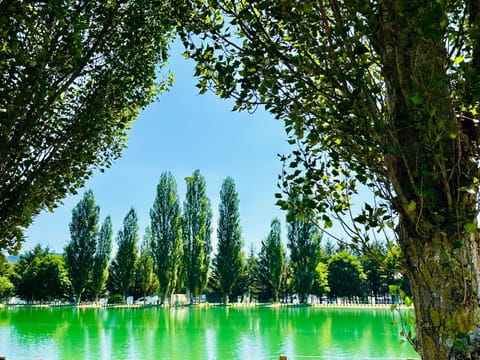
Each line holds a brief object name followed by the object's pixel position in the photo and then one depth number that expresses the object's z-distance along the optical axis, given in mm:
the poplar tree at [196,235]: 37625
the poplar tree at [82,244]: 37062
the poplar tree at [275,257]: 42406
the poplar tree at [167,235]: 37156
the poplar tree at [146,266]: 41844
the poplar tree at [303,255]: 39781
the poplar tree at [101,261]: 38062
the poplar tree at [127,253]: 39875
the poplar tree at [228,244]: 39562
